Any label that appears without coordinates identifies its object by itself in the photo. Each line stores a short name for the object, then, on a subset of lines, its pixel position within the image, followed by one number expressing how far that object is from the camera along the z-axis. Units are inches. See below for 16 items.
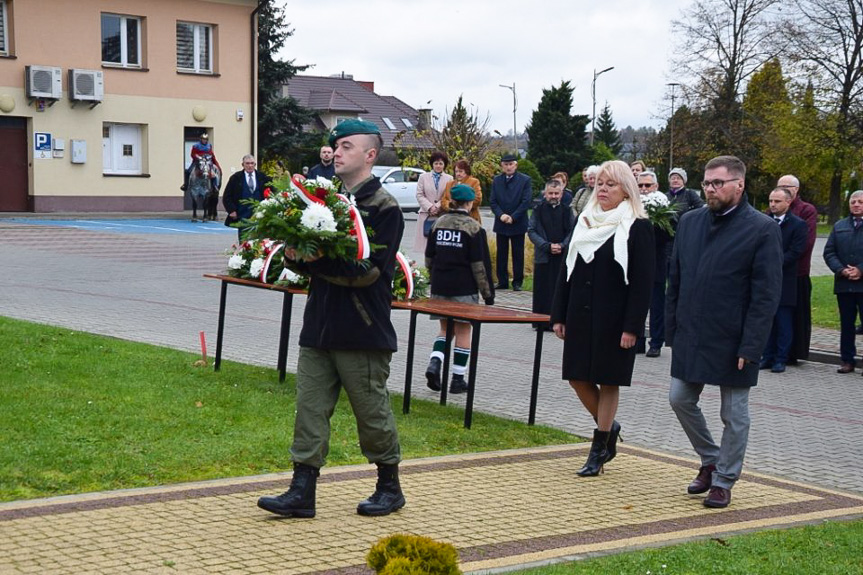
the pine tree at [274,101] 1914.4
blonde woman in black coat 304.7
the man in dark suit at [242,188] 789.9
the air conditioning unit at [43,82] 1427.2
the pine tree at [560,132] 3006.9
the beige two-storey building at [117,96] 1451.8
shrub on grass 156.3
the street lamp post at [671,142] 2637.8
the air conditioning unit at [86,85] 1464.1
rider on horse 1374.3
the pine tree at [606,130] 3713.1
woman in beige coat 750.5
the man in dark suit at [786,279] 542.3
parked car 1822.1
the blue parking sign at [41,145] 1459.2
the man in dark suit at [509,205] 783.7
